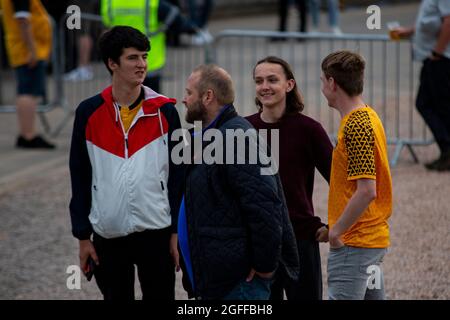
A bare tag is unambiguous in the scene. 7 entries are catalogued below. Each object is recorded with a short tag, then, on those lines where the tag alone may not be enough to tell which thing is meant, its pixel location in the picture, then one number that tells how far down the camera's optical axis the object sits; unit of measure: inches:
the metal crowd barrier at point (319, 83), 855.7
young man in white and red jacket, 422.6
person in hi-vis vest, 782.5
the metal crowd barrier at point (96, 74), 1040.8
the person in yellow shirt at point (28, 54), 875.4
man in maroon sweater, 428.8
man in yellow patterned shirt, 390.0
